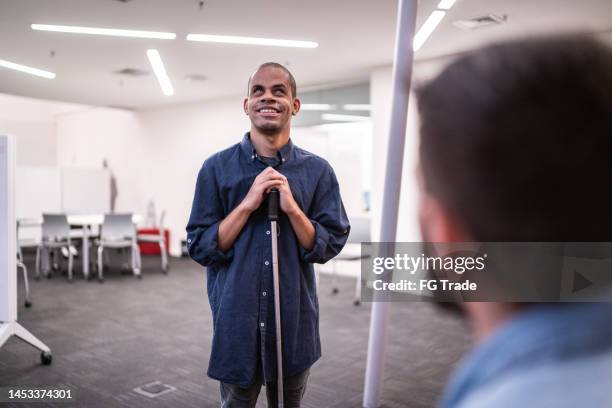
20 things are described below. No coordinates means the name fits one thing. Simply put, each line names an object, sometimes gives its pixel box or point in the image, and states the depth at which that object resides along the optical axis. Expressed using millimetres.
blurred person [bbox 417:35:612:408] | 341
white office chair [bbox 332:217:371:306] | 6145
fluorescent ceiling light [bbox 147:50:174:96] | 6202
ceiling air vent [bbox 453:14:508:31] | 4699
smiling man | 1311
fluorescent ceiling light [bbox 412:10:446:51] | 4590
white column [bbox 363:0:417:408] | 2570
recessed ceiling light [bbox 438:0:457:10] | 4230
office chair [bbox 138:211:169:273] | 7446
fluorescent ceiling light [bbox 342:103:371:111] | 7094
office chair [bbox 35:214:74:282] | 6781
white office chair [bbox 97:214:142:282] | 6867
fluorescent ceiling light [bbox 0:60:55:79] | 6602
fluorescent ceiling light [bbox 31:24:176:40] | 5082
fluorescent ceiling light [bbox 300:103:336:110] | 7539
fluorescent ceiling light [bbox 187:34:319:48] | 5416
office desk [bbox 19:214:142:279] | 6816
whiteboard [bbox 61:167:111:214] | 10055
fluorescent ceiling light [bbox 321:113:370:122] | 7137
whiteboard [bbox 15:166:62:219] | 9258
